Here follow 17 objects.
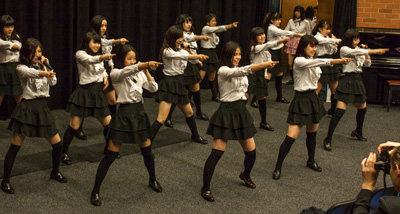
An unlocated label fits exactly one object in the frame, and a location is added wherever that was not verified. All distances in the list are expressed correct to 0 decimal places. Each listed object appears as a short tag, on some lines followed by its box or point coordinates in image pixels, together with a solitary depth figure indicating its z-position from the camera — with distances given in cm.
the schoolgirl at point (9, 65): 550
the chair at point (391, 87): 784
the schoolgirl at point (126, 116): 414
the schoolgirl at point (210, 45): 735
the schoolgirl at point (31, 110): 423
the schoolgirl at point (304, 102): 481
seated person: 236
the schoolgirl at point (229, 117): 430
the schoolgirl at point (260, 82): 623
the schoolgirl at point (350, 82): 583
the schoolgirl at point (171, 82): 524
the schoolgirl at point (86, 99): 496
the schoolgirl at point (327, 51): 683
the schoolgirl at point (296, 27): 891
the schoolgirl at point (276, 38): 754
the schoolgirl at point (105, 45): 546
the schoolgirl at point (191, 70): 640
